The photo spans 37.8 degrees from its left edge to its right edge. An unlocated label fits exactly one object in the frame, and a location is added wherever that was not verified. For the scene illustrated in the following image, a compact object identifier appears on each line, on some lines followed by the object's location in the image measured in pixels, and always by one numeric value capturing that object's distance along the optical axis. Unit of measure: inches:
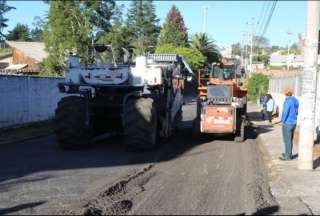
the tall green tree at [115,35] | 1781.7
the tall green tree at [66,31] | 1716.4
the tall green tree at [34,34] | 4187.5
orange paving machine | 614.7
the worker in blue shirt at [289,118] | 465.3
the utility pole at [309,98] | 405.5
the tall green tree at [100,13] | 1860.2
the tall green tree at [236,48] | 5082.5
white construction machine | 492.7
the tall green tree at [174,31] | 2545.8
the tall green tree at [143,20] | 3108.1
